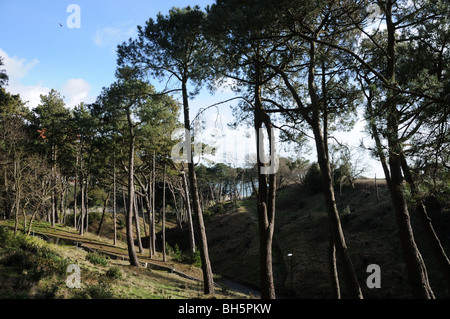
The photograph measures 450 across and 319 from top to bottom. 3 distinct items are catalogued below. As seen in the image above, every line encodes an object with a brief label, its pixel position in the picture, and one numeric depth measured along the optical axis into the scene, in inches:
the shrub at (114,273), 472.5
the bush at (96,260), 571.5
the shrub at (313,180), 1690.5
